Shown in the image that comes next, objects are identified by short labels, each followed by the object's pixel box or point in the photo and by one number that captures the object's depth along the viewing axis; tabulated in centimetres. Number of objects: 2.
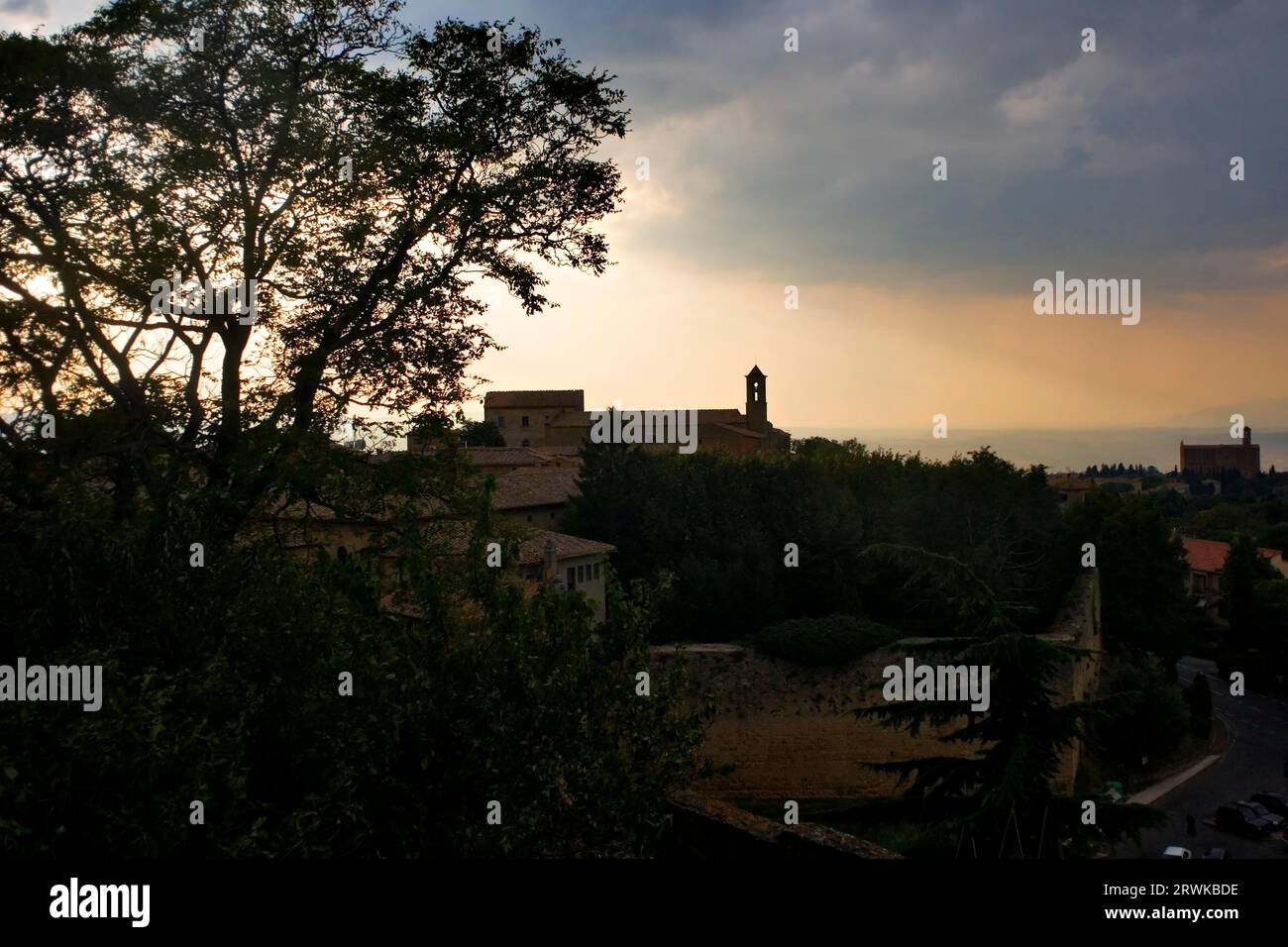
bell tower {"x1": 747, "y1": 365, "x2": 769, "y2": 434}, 7531
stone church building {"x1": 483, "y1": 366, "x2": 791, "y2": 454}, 7162
